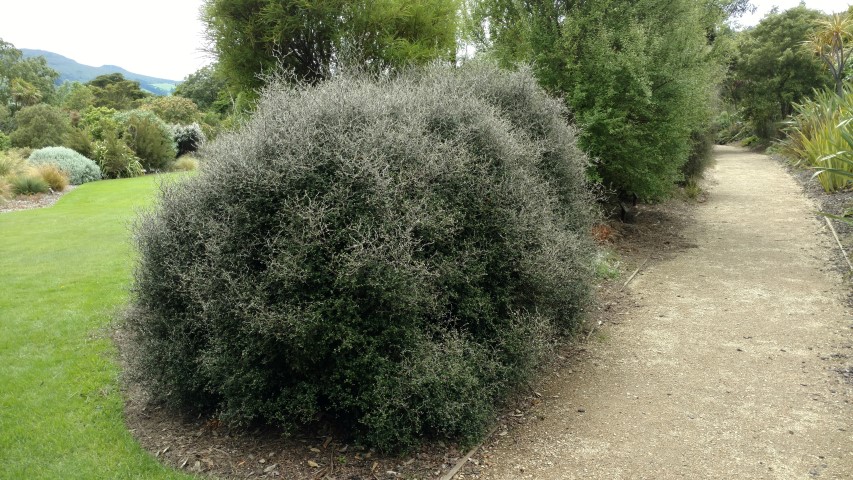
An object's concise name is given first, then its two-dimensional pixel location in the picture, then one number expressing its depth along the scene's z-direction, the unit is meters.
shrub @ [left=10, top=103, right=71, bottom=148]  26.36
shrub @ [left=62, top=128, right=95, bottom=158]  21.52
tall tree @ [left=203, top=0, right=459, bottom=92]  7.52
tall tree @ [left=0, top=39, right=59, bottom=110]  41.62
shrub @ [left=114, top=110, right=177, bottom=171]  21.61
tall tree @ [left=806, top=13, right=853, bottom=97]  16.09
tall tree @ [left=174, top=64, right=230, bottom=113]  42.41
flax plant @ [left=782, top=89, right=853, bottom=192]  10.96
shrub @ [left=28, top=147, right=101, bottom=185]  18.50
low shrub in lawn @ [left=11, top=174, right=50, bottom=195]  15.20
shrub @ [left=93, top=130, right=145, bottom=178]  20.08
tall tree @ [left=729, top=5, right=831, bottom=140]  25.34
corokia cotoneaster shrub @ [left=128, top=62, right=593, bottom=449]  3.54
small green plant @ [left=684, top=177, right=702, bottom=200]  13.70
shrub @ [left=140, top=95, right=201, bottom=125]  33.50
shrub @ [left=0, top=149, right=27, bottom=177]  16.47
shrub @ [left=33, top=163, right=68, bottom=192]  16.36
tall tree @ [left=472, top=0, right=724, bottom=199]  8.15
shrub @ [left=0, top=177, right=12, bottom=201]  14.40
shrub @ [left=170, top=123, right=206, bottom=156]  25.25
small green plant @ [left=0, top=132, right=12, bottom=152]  26.20
